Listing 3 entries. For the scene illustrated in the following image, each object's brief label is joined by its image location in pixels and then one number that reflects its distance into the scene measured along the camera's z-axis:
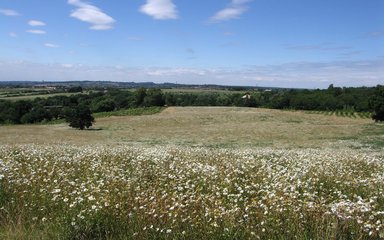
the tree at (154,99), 132.25
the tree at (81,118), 70.06
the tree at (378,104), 73.30
